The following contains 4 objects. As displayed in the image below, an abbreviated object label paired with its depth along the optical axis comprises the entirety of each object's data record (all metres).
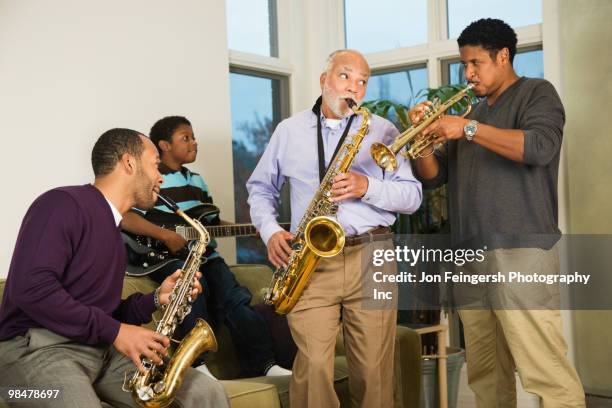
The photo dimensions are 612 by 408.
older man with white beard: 3.08
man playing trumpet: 3.02
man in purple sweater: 2.45
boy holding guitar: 3.88
